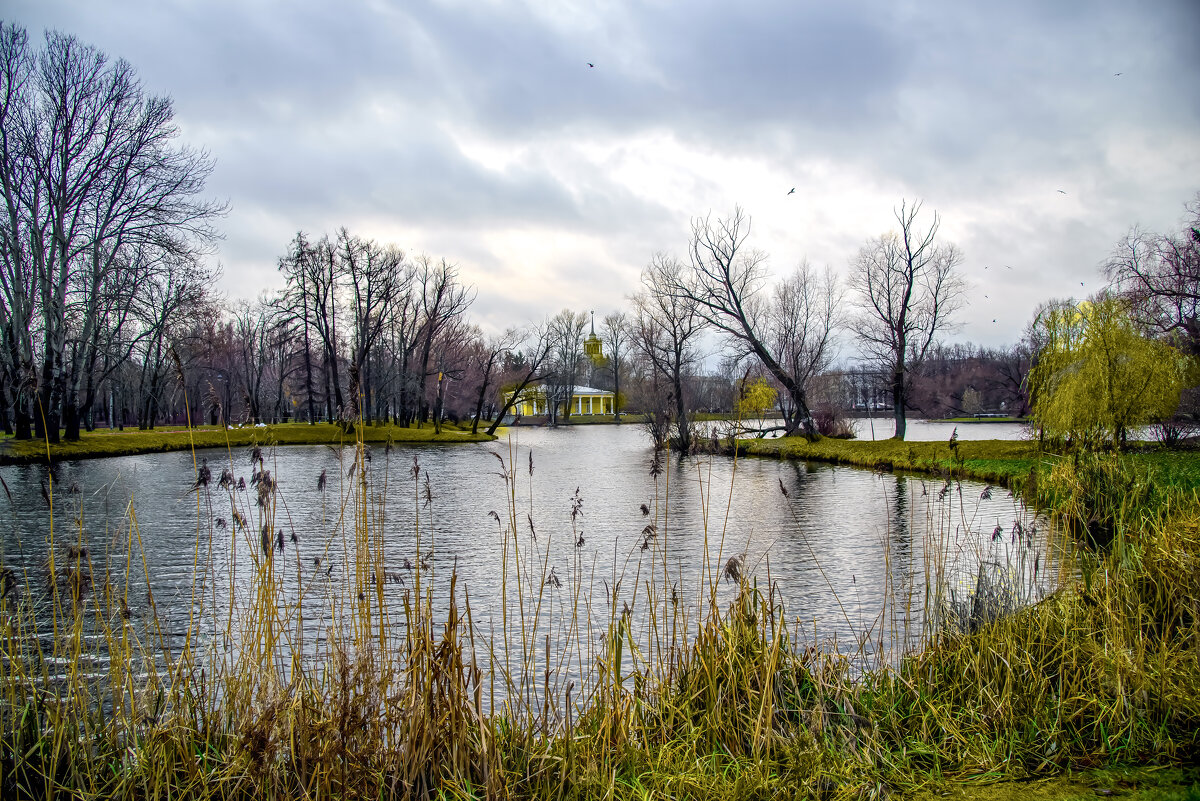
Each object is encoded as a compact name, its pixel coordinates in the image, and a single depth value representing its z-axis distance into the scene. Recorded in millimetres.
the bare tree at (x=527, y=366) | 41812
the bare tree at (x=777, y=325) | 33531
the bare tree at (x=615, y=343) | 95719
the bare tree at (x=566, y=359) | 78125
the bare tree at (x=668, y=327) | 35688
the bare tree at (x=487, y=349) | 46469
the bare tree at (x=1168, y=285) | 23375
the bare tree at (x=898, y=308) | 32750
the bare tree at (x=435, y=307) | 50719
